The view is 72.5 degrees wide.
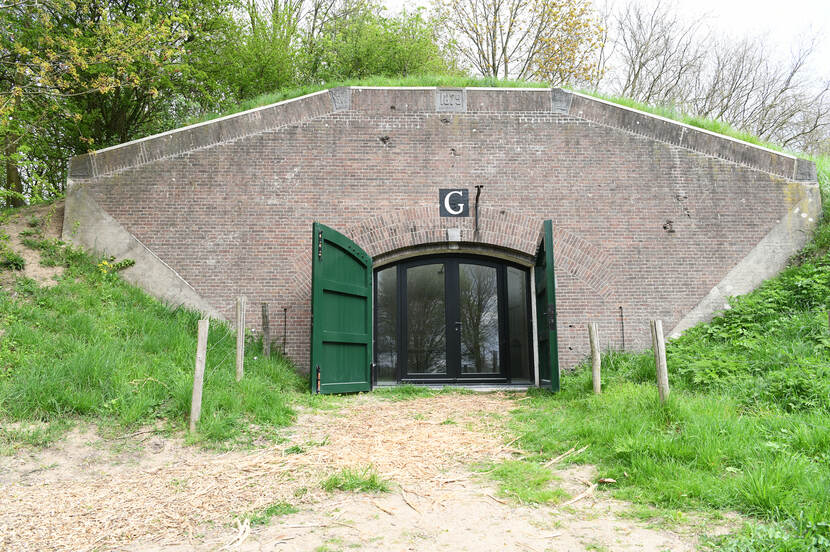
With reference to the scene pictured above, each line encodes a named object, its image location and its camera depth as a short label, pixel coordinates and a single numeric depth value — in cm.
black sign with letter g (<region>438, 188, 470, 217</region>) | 968
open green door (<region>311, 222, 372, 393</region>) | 817
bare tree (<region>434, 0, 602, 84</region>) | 2006
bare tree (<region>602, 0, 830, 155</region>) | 2206
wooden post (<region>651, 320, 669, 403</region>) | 537
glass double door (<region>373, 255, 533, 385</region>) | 1011
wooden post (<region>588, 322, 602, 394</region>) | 716
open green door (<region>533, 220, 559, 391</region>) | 820
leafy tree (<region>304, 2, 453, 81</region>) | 1834
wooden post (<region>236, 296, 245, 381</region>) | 700
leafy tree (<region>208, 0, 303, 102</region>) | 1572
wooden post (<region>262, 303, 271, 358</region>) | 903
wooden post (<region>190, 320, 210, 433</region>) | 550
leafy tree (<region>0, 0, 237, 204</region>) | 771
